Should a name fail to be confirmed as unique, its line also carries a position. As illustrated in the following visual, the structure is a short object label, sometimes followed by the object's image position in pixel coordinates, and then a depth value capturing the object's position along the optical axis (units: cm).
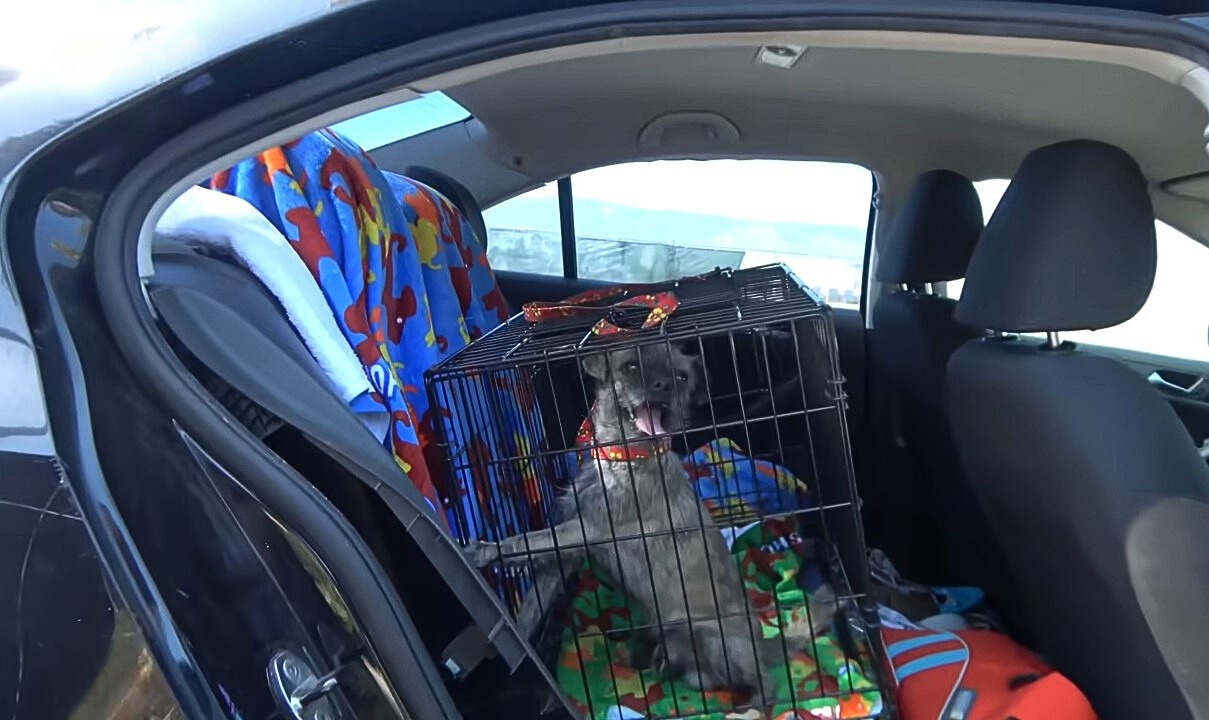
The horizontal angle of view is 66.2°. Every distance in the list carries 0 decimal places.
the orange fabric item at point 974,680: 163
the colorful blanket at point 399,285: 151
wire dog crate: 184
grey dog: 193
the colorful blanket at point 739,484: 253
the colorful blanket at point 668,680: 180
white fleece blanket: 129
